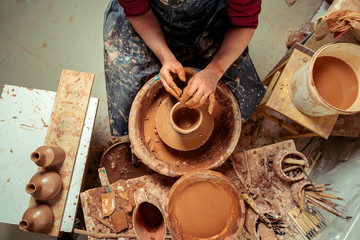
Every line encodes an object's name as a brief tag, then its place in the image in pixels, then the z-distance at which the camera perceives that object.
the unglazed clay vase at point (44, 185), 1.38
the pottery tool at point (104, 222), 1.45
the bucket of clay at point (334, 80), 1.48
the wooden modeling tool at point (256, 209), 1.39
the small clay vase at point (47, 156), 1.40
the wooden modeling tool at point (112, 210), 1.45
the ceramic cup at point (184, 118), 1.33
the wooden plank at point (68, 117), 1.64
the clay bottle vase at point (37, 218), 1.39
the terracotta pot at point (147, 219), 1.31
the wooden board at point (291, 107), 1.67
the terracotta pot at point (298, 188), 1.46
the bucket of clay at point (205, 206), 1.27
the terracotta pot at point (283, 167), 1.48
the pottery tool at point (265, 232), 1.36
